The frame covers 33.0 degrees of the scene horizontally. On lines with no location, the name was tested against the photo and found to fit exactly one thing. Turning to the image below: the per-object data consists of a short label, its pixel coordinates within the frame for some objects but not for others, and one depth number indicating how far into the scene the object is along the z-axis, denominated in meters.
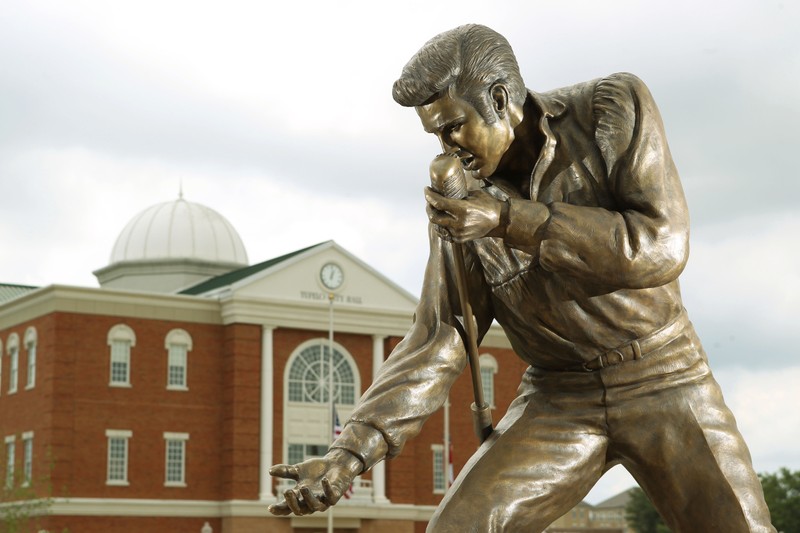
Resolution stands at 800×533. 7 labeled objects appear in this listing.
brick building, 44.56
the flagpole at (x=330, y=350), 43.66
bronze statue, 4.22
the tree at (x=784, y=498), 52.09
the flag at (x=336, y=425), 39.58
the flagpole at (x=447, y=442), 43.21
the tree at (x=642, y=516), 70.25
